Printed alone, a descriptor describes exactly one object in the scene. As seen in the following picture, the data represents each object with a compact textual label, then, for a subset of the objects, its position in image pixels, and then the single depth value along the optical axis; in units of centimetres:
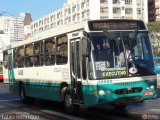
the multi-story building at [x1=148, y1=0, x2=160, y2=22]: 14209
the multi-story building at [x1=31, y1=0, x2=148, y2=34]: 12638
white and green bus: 1283
